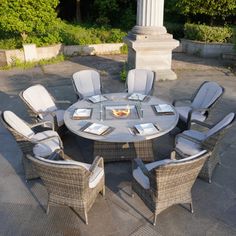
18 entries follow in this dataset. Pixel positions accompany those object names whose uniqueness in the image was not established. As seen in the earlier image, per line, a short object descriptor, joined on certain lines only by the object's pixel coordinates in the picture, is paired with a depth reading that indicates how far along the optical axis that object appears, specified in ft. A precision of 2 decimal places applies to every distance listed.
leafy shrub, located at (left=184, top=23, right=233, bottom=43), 37.06
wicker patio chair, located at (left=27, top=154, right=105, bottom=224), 9.68
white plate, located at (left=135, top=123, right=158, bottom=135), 13.17
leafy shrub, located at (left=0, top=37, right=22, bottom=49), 35.06
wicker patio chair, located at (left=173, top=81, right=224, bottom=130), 16.31
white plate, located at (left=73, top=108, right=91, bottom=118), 14.94
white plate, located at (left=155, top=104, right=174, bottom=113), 15.31
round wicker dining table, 13.08
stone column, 27.09
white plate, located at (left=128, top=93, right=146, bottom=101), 17.18
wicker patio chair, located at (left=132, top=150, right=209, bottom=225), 9.61
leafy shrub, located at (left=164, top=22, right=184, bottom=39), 44.21
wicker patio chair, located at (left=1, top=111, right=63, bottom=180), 12.88
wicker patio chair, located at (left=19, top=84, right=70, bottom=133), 16.30
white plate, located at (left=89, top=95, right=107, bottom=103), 17.03
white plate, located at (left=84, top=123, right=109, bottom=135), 13.28
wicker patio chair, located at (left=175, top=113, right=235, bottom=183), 12.44
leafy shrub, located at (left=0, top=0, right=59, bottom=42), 31.60
